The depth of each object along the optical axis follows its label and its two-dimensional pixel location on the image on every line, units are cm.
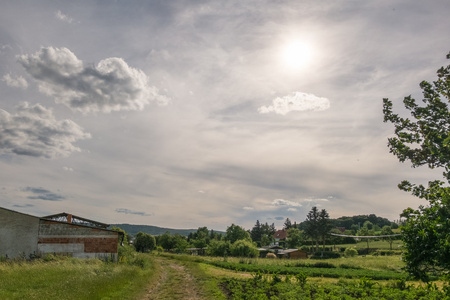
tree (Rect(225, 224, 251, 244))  9031
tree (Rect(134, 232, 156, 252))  7969
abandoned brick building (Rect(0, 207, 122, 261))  2708
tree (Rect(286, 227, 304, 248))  9662
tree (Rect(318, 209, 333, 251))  8512
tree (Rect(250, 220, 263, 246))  12331
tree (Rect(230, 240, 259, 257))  6234
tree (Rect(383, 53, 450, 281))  895
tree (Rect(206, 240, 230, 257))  6775
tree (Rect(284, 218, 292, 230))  15469
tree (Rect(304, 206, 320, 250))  8606
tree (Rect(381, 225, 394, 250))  9461
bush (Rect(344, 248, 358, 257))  6888
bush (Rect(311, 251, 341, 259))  7096
